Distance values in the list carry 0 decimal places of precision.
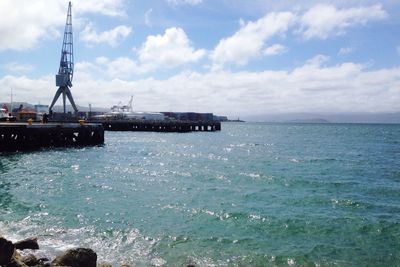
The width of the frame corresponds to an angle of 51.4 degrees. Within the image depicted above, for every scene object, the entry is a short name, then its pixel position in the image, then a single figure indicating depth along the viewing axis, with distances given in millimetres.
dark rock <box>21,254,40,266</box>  10958
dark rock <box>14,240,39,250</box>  12898
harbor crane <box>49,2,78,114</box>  108000
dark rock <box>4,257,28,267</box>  10017
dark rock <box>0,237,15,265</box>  9984
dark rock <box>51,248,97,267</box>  10672
